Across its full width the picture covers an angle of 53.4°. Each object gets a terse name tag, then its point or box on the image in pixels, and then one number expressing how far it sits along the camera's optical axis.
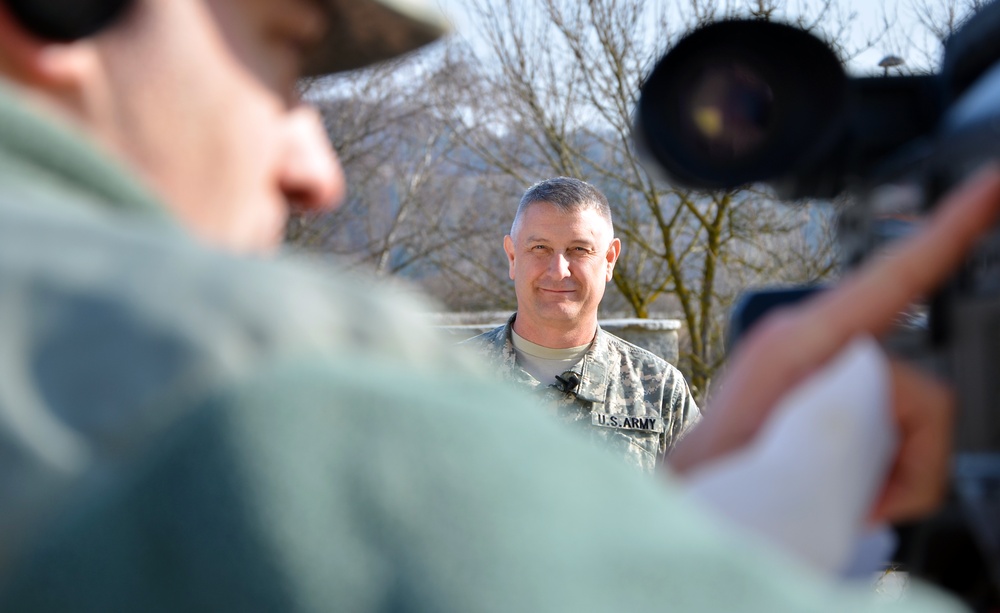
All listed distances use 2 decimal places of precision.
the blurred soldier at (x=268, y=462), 0.43
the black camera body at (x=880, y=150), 0.74
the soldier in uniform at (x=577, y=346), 3.55
